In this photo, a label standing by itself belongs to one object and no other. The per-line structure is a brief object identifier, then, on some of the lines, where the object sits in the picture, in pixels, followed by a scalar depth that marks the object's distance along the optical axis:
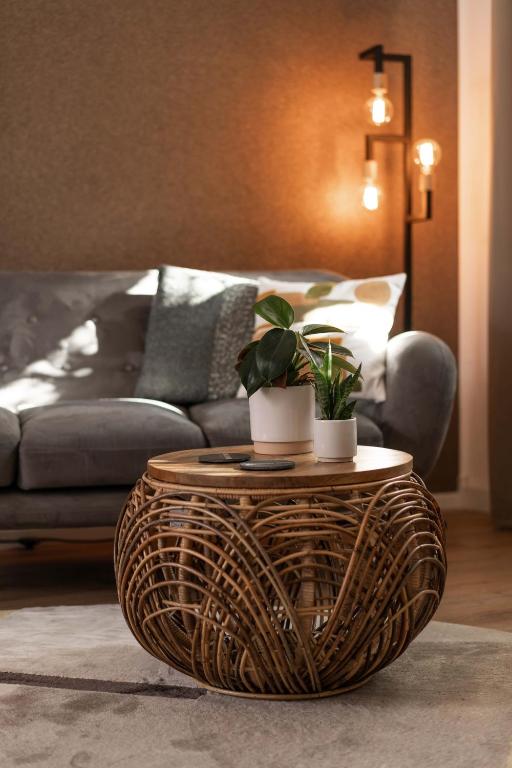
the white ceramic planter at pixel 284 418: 2.11
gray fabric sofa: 2.80
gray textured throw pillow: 3.38
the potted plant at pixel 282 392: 2.07
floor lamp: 4.03
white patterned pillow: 3.18
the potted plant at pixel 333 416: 1.99
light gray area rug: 1.68
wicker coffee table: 1.77
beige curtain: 3.87
